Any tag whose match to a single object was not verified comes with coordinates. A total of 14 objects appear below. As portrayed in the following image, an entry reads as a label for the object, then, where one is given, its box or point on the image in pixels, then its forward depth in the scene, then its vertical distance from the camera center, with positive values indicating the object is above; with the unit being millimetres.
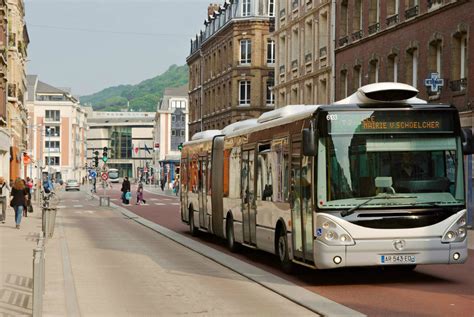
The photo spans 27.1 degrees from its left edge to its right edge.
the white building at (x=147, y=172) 175150 +1417
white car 118188 -660
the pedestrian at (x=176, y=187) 89250 -659
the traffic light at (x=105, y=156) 66594 +1608
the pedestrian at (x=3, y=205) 36219 -944
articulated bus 14719 -28
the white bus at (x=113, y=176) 188825 +711
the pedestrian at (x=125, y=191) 62928 -734
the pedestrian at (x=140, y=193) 62662 -890
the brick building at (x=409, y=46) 33656 +5375
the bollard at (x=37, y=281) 10180 -1058
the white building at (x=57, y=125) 168500 +9528
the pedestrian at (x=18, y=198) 33250 -634
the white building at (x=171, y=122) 162750 +10003
